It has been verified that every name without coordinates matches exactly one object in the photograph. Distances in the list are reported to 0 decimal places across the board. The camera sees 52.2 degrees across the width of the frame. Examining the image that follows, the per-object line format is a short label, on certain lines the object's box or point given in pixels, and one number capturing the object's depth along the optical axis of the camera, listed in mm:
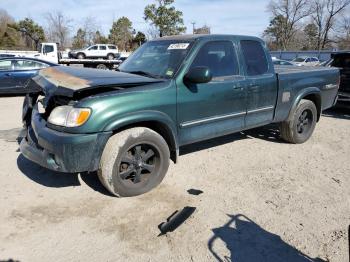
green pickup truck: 3615
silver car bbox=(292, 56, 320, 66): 34916
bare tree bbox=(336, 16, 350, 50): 59922
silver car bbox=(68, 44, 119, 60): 34469
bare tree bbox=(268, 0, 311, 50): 62281
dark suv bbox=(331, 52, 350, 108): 8867
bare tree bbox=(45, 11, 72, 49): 57656
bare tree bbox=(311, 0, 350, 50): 60156
